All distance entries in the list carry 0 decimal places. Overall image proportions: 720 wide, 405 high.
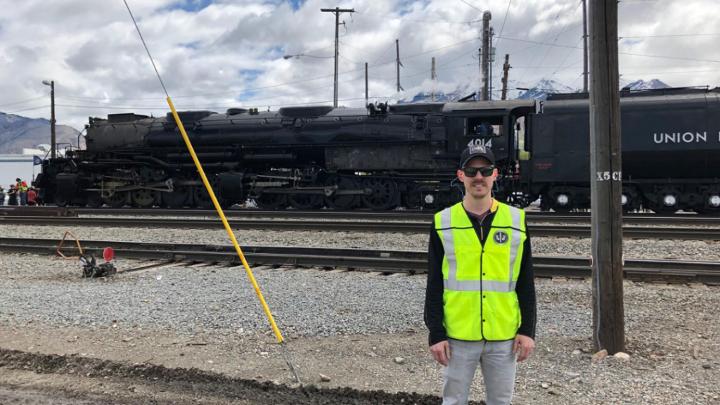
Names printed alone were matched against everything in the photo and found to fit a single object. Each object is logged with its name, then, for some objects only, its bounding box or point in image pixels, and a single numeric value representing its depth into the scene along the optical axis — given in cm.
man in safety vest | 257
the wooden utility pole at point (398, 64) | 5281
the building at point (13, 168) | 4503
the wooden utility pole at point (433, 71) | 5338
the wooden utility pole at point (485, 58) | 2668
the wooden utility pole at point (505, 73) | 3556
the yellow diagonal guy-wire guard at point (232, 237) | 454
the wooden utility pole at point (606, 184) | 438
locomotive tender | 1401
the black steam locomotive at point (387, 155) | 1435
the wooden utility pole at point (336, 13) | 3719
